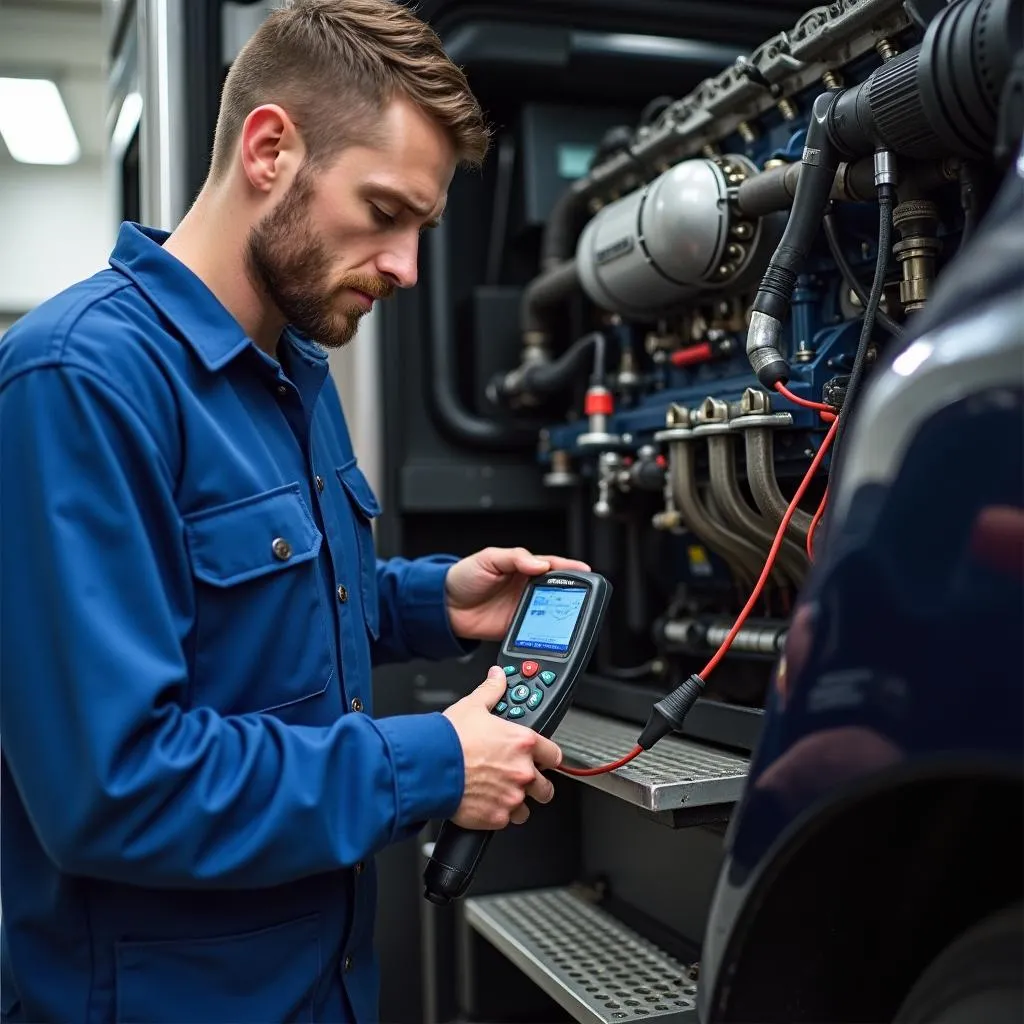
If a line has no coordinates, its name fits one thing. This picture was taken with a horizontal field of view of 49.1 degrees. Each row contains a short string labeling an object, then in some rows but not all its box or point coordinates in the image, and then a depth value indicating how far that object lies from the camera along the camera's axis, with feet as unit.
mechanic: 2.68
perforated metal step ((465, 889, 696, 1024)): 4.22
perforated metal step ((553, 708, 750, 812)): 3.63
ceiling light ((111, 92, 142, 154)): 6.58
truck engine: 3.50
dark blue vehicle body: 1.90
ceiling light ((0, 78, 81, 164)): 9.89
